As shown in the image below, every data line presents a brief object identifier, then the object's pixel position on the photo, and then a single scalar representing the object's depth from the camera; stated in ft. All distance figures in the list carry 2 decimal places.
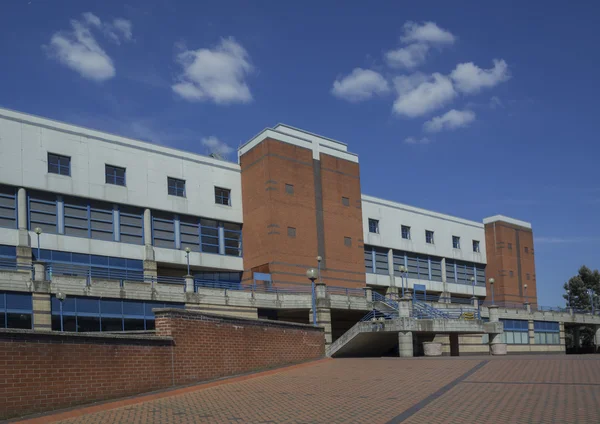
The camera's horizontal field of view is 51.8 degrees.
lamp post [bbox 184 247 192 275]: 116.37
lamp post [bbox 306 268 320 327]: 76.79
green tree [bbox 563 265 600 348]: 236.43
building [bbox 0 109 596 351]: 101.04
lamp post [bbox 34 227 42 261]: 96.89
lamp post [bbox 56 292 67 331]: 90.82
